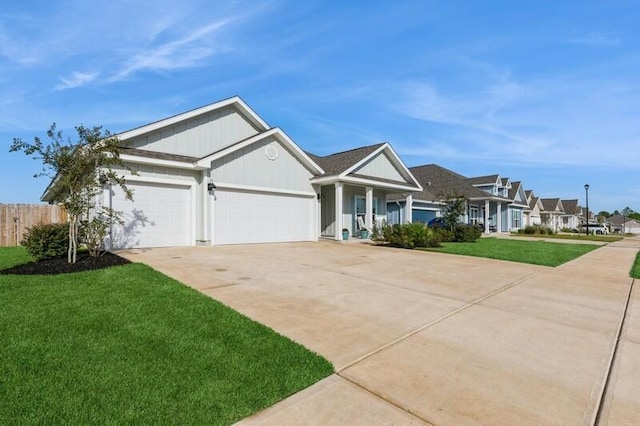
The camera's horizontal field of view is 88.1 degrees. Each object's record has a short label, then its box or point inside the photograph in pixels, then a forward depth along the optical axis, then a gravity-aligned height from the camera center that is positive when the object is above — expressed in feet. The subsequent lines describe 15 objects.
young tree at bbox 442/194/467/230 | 62.34 +1.94
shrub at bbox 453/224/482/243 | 63.87 -2.86
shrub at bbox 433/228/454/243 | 62.90 -3.03
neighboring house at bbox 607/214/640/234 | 258.98 -4.49
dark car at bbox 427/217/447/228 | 67.07 -0.85
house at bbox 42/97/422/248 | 39.42 +5.21
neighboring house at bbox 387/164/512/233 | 89.15 +6.84
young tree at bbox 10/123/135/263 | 25.38 +4.64
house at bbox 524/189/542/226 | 152.44 +4.39
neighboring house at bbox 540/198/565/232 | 176.10 +4.19
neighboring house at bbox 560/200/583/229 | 209.52 +2.53
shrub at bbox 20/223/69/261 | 27.25 -1.78
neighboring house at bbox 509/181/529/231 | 123.65 +5.25
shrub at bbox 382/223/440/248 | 49.51 -2.52
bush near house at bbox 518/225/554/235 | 113.26 -3.92
